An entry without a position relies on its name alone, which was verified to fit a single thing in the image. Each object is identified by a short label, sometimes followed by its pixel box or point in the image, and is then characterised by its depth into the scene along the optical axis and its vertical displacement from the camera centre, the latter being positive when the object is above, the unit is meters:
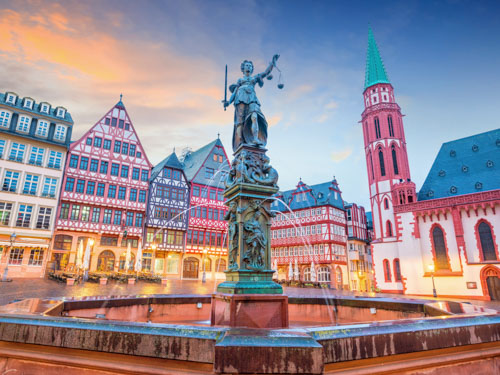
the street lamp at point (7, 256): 22.90 +1.67
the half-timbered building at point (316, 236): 42.12 +5.77
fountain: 1.90 -0.45
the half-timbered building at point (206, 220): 39.22 +7.09
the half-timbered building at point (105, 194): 31.48 +8.45
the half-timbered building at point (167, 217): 36.28 +6.88
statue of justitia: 6.80 +3.48
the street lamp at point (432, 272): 26.16 +0.51
